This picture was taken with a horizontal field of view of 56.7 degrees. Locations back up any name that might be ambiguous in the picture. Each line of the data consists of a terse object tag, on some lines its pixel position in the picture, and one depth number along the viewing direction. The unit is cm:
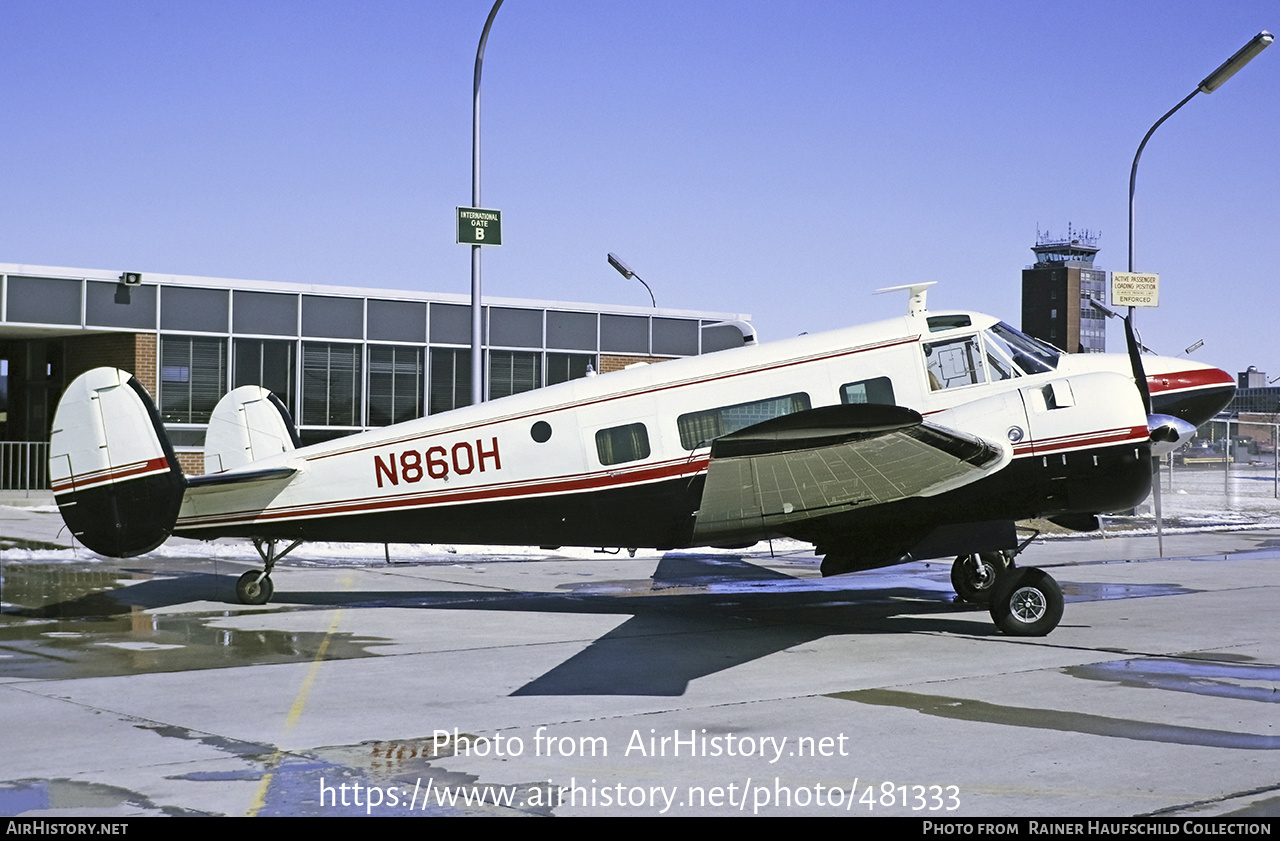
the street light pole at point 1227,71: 2239
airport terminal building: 2988
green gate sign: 1986
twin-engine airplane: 1220
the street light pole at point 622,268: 3644
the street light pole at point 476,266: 2030
